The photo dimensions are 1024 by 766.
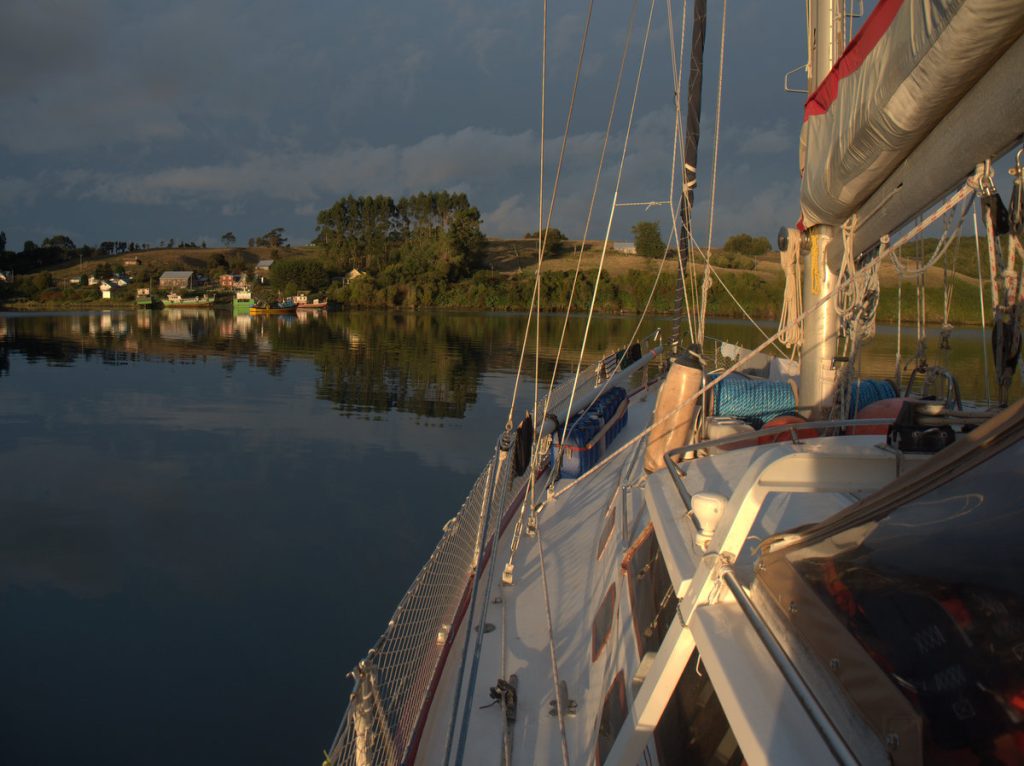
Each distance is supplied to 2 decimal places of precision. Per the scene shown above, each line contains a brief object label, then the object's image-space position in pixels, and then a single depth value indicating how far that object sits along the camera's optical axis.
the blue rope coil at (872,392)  6.28
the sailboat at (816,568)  1.32
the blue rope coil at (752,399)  6.84
